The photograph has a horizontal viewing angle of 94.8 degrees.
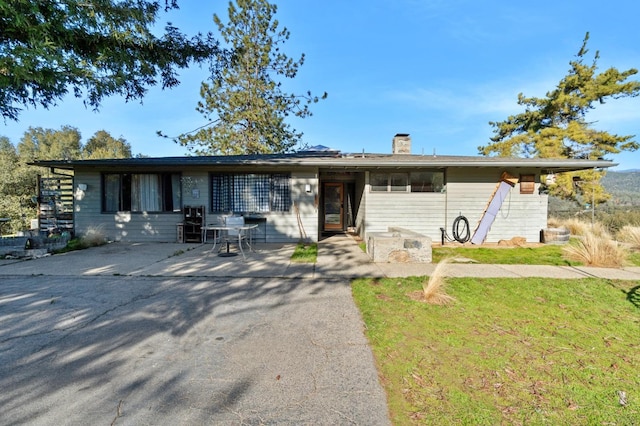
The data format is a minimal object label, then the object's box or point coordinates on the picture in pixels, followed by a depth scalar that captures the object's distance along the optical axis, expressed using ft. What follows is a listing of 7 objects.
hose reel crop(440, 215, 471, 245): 30.37
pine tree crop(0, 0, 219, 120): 15.97
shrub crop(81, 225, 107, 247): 27.22
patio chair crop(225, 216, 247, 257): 24.94
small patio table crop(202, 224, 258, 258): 22.61
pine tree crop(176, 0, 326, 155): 51.98
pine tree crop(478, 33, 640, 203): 49.73
